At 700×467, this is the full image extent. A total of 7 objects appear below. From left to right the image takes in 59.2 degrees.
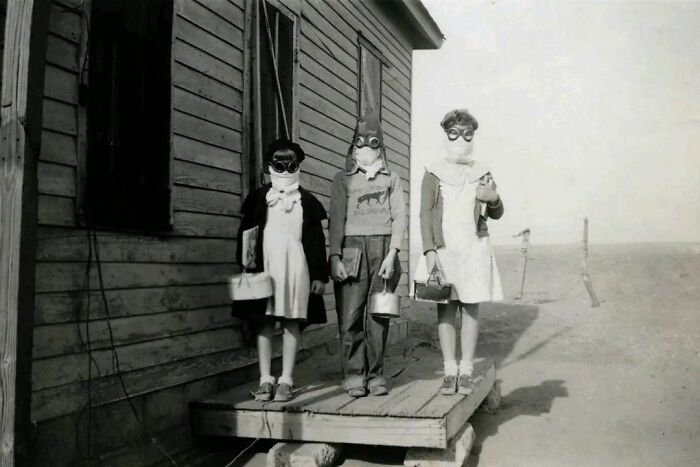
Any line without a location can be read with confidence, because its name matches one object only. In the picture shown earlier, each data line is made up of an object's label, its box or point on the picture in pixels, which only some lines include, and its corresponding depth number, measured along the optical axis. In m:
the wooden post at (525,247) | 14.37
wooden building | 2.35
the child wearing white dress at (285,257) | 4.10
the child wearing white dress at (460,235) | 4.29
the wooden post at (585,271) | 15.64
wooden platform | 3.80
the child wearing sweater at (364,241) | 4.32
